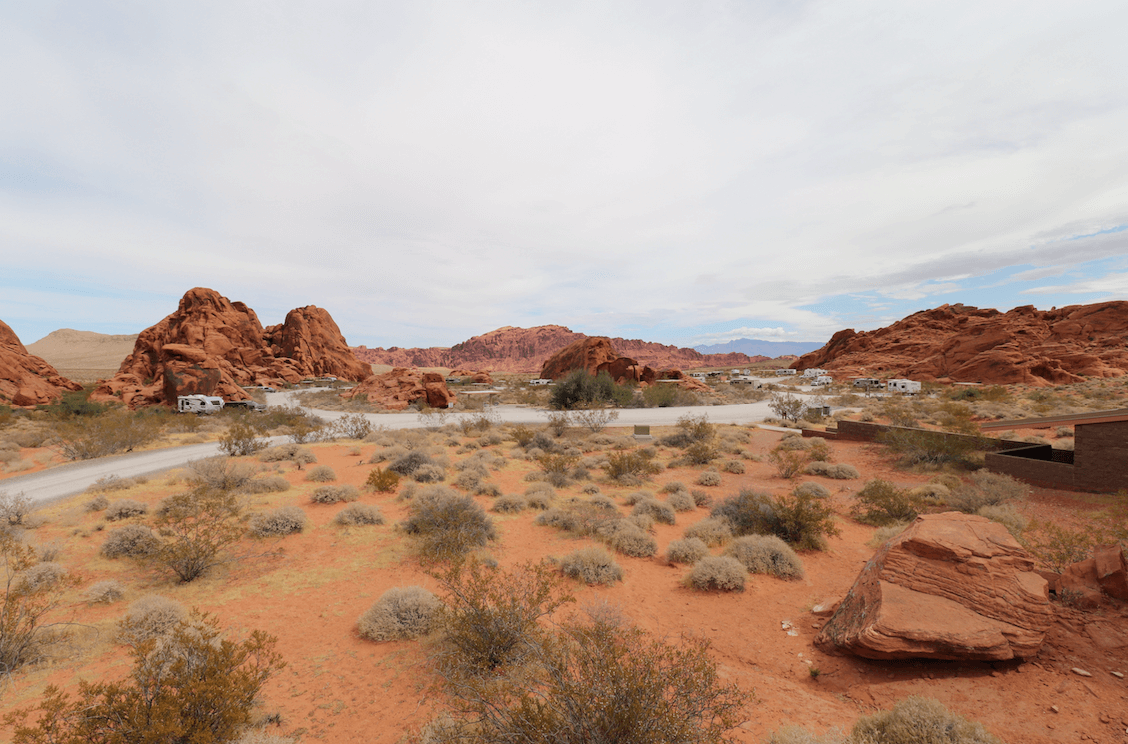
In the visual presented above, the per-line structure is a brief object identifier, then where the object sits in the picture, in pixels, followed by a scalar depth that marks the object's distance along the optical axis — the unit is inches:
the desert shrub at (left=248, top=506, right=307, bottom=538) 303.9
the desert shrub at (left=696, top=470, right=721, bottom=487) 460.3
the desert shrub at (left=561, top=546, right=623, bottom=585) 252.4
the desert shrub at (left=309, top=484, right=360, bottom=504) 376.2
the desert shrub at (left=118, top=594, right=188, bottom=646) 179.4
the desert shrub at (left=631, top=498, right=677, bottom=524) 356.9
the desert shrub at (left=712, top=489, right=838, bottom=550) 302.0
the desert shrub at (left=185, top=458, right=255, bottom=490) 388.5
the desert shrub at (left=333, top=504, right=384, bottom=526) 329.7
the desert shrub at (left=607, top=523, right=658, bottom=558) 295.1
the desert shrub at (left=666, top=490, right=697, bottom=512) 386.6
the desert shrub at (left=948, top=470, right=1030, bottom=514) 339.0
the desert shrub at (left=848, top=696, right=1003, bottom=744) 120.6
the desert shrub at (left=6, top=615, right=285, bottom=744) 107.0
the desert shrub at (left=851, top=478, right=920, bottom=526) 344.2
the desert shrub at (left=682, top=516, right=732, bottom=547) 310.2
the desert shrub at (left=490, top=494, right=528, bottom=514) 374.0
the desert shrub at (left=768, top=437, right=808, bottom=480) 476.4
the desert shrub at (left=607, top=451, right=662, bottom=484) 463.6
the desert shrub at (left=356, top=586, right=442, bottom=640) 196.7
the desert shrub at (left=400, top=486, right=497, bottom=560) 274.2
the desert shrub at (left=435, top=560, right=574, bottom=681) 166.4
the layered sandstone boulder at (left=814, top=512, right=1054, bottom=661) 158.6
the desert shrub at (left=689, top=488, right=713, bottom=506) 403.2
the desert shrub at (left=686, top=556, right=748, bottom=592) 249.3
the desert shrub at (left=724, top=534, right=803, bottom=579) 267.1
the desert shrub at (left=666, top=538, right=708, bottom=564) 286.0
